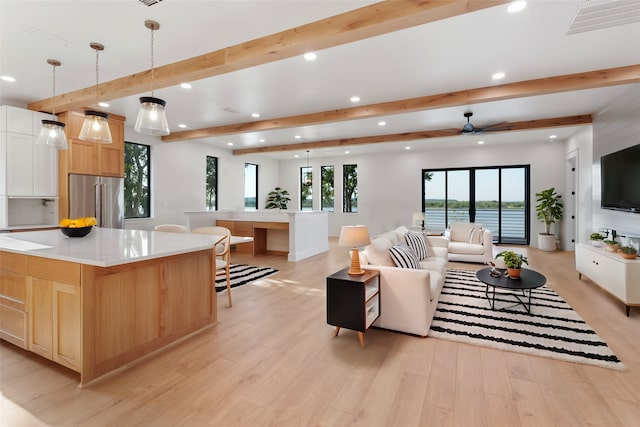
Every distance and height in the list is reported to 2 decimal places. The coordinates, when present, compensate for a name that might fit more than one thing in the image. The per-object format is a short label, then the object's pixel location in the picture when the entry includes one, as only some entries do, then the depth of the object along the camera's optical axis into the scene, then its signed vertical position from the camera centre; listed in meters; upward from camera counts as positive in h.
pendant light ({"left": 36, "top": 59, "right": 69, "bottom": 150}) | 3.22 +0.81
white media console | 3.29 -0.74
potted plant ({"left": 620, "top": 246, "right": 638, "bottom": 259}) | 3.41 -0.46
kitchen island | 2.14 -0.69
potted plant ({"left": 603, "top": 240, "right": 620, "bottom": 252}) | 3.75 -0.42
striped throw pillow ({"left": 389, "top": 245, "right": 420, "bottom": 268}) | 3.29 -0.51
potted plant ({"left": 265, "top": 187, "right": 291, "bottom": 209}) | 10.94 +0.40
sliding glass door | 8.55 +0.37
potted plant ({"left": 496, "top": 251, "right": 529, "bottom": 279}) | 3.50 -0.61
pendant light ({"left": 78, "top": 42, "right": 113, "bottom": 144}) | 3.00 +0.83
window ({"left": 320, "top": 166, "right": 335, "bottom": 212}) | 10.86 +0.79
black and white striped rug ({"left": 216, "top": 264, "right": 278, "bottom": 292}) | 4.63 -1.10
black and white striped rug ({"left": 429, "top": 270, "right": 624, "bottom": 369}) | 2.54 -1.16
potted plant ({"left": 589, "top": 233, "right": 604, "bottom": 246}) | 4.34 -0.40
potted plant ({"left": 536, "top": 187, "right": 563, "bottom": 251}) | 7.55 -0.04
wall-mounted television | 3.91 +0.45
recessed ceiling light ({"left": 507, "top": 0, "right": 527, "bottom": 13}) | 2.42 +1.67
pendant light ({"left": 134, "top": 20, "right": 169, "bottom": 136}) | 2.60 +0.82
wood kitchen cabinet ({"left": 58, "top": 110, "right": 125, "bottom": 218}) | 4.96 +0.95
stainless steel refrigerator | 5.03 +0.21
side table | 2.66 -0.83
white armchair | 5.96 -0.65
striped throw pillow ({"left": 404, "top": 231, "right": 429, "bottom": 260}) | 4.37 -0.48
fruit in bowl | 2.96 -0.17
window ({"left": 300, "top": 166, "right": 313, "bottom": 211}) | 11.19 +0.85
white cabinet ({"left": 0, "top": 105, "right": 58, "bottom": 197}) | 4.39 +0.80
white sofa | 2.86 -0.82
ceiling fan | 5.53 +1.55
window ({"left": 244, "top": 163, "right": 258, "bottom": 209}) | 10.20 +0.86
